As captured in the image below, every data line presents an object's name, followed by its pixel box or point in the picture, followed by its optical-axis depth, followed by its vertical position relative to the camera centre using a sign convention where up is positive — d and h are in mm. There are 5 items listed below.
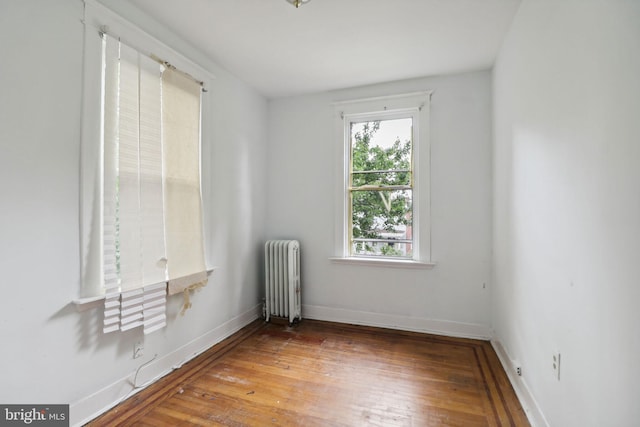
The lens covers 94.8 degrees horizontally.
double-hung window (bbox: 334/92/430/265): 3195 +407
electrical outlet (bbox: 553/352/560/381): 1476 -759
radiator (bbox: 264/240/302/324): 3328 -729
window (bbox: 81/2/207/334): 1817 +247
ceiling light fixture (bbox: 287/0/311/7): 1968 +1437
